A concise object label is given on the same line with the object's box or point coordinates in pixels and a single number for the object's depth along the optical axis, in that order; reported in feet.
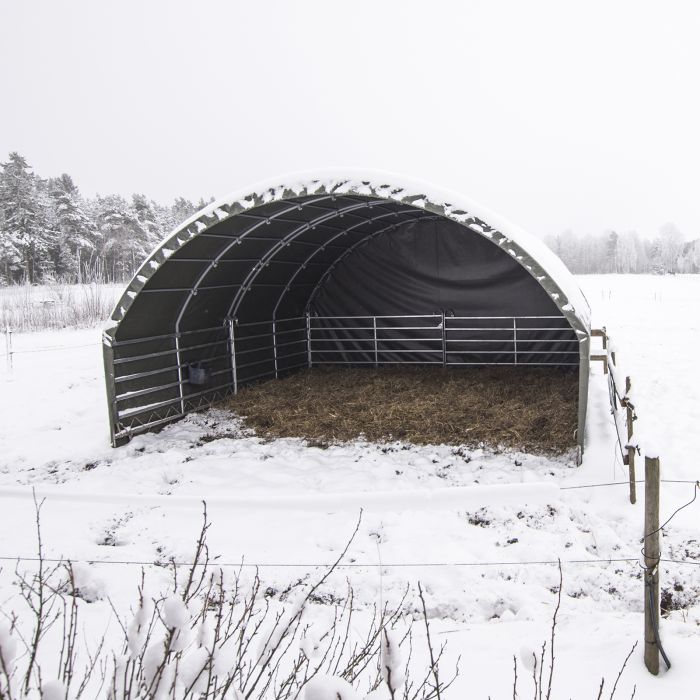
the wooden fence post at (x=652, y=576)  9.07
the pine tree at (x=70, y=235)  133.28
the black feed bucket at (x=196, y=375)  28.22
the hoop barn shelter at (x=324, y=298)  20.86
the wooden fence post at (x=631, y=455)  15.42
